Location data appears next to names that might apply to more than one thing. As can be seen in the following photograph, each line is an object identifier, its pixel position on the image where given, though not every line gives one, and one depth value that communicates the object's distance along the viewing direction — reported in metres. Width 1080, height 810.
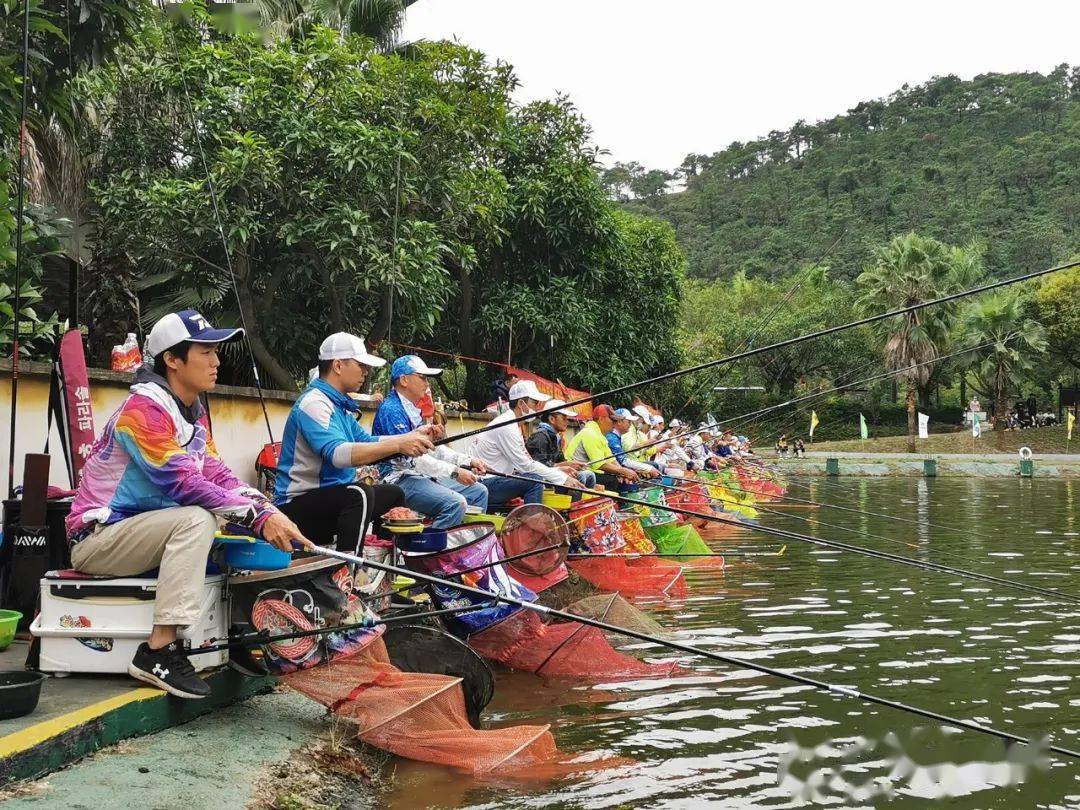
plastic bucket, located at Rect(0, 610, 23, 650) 5.09
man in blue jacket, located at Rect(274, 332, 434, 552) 5.39
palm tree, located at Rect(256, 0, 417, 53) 19.22
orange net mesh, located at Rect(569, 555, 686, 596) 10.64
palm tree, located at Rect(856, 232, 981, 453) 46.38
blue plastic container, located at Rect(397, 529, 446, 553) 6.73
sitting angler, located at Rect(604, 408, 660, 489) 13.27
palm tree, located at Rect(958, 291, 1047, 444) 48.38
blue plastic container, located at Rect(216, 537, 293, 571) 4.77
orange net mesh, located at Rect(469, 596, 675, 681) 7.02
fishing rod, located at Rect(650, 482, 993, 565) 13.36
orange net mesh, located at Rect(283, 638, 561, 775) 4.90
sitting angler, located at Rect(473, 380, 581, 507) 9.38
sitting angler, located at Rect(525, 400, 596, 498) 11.21
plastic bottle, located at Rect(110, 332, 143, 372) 9.56
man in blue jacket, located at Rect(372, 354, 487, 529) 7.12
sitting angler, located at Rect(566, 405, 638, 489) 12.38
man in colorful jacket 4.34
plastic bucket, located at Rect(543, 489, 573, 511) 9.99
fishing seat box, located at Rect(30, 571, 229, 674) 4.47
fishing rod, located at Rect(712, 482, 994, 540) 17.23
